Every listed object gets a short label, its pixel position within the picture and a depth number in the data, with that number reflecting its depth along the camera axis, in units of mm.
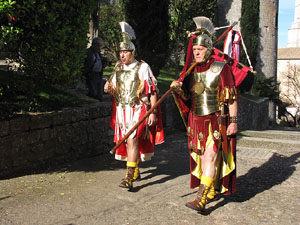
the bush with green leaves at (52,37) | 5289
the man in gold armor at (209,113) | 4602
